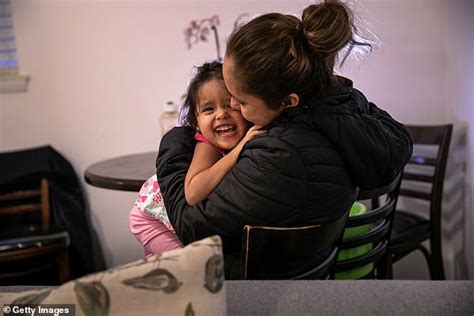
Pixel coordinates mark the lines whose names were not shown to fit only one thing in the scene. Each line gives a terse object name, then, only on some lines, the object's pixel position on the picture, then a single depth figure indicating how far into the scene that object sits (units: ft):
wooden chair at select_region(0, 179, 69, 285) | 5.39
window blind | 6.31
